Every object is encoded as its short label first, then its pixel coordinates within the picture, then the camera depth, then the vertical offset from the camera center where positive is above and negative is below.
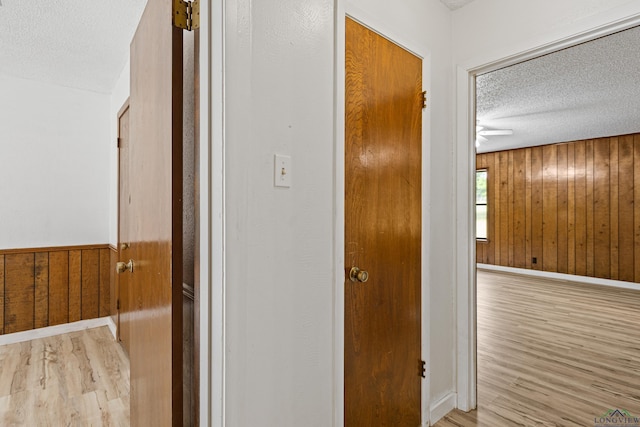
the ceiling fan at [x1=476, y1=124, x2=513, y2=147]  4.96 +1.23
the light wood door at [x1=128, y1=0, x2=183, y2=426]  1.11 -0.03
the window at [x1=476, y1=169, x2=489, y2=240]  7.40 +0.18
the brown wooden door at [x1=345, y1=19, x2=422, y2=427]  1.50 -0.07
